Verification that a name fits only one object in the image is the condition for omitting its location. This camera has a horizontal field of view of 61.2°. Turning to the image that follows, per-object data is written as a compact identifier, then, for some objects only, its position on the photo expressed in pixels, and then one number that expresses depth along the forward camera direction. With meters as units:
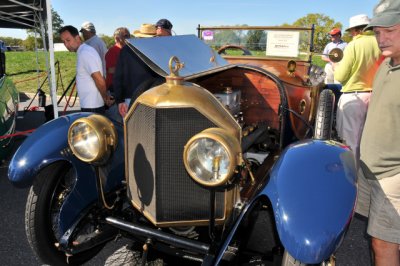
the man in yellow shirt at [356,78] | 3.07
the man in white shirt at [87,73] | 3.62
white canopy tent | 4.63
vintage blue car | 1.41
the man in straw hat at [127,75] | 3.01
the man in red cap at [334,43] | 7.23
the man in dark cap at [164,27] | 4.08
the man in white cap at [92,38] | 4.69
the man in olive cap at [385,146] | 1.70
